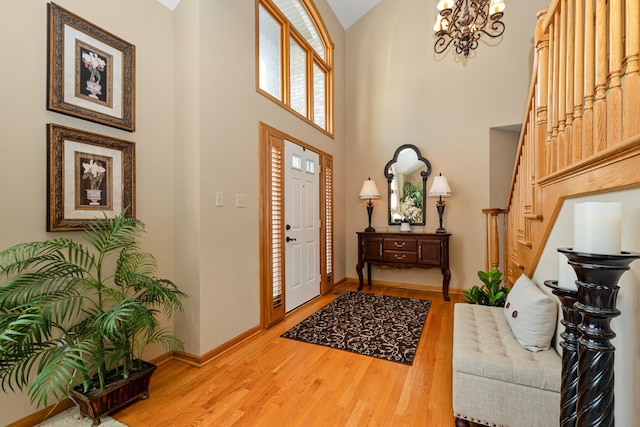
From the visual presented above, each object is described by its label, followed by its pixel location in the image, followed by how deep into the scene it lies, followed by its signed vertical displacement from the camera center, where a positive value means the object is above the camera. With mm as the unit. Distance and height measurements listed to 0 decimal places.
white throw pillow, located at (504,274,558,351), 1555 -592
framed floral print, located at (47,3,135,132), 1728 +938
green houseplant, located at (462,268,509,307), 2512 -707
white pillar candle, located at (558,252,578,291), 1042 -232
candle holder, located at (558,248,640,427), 803 -340
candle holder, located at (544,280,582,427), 973 -497
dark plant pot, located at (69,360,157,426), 1616 -1037
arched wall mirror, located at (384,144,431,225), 4387 +457
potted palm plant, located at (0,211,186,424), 1398 -531
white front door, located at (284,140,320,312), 3398 -137
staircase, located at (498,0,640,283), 907 +425
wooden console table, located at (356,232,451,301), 3941 -528
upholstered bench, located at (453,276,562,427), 1372 -846
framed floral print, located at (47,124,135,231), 1722 +250
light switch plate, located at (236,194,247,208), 2646 +129
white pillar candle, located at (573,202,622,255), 803 -47
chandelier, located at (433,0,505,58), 2796 +1989
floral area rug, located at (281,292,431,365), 2510 -1150
